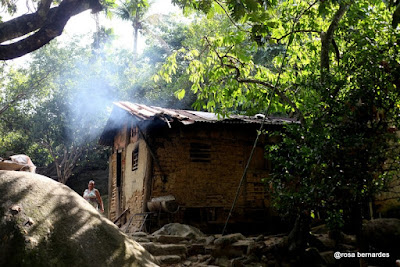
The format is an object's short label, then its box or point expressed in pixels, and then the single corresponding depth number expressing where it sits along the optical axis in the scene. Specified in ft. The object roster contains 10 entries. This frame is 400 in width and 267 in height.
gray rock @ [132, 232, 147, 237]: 26.70
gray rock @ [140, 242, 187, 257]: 22.54
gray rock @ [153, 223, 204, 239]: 26.71
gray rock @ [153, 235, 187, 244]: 25.13
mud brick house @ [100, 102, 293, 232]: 33.27
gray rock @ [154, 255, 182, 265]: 21.42
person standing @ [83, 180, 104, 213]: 33.83
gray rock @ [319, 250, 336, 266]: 21.06
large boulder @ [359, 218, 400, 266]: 20.10
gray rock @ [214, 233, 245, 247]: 22.81
